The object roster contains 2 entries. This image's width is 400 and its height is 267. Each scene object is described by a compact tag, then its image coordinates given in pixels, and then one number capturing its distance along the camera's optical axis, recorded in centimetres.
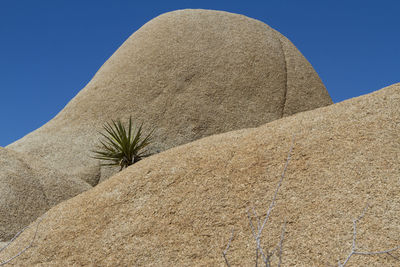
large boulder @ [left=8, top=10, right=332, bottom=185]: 1307
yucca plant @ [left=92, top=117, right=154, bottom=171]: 1067
